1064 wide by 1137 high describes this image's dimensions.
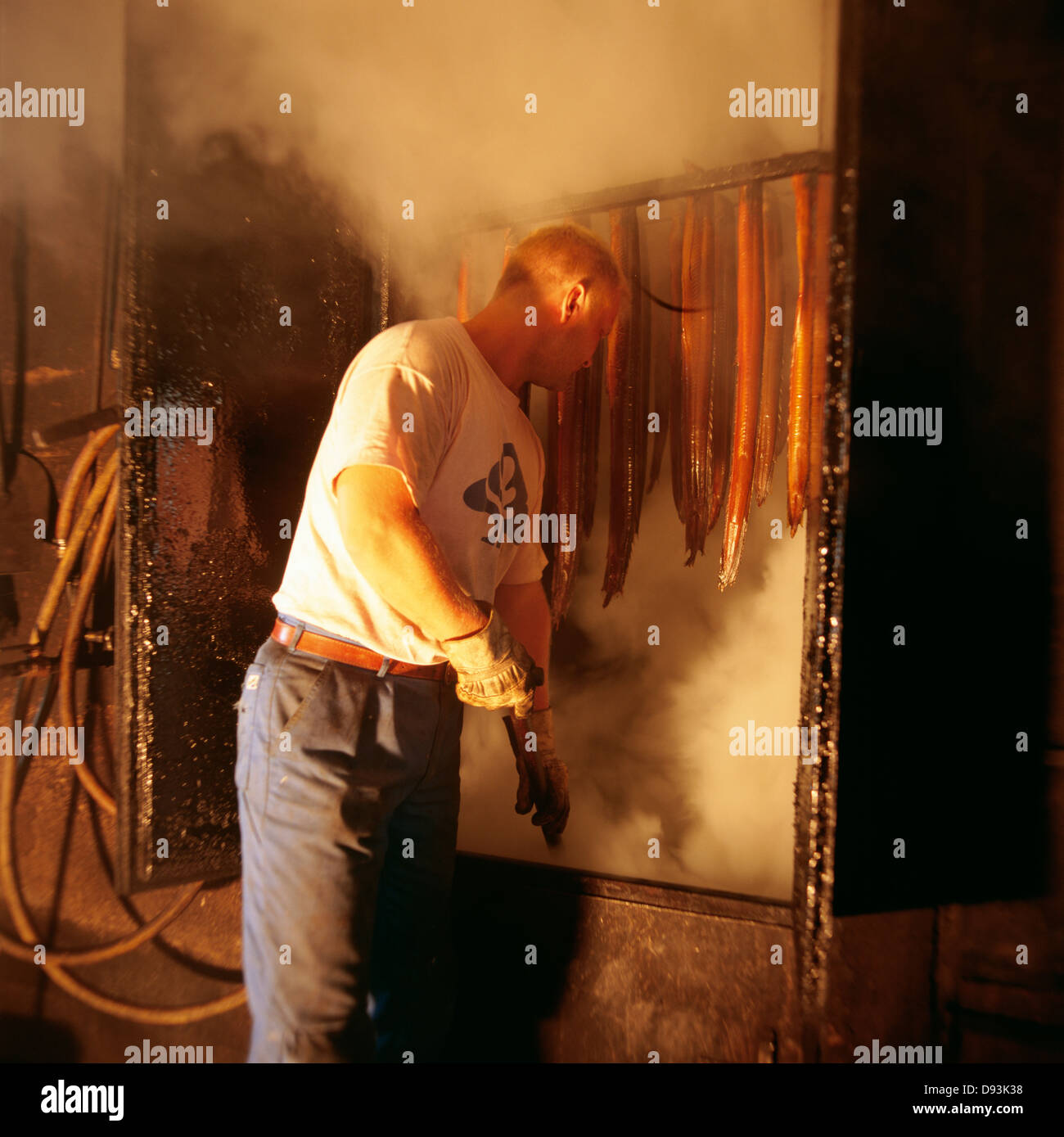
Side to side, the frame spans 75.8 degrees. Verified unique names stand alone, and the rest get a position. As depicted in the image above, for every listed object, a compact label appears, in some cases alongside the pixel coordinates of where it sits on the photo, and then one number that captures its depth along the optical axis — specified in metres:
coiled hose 2.09
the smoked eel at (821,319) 1.43
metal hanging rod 1.80
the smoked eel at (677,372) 1.95
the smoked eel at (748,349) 1.86
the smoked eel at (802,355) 1.81
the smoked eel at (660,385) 2.01
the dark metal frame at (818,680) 1.42
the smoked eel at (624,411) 1.99
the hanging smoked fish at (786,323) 1.86
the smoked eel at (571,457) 2.05
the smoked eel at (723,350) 1.89
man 1.35
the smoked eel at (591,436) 2.05
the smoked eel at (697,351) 1.90
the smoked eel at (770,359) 1.86
